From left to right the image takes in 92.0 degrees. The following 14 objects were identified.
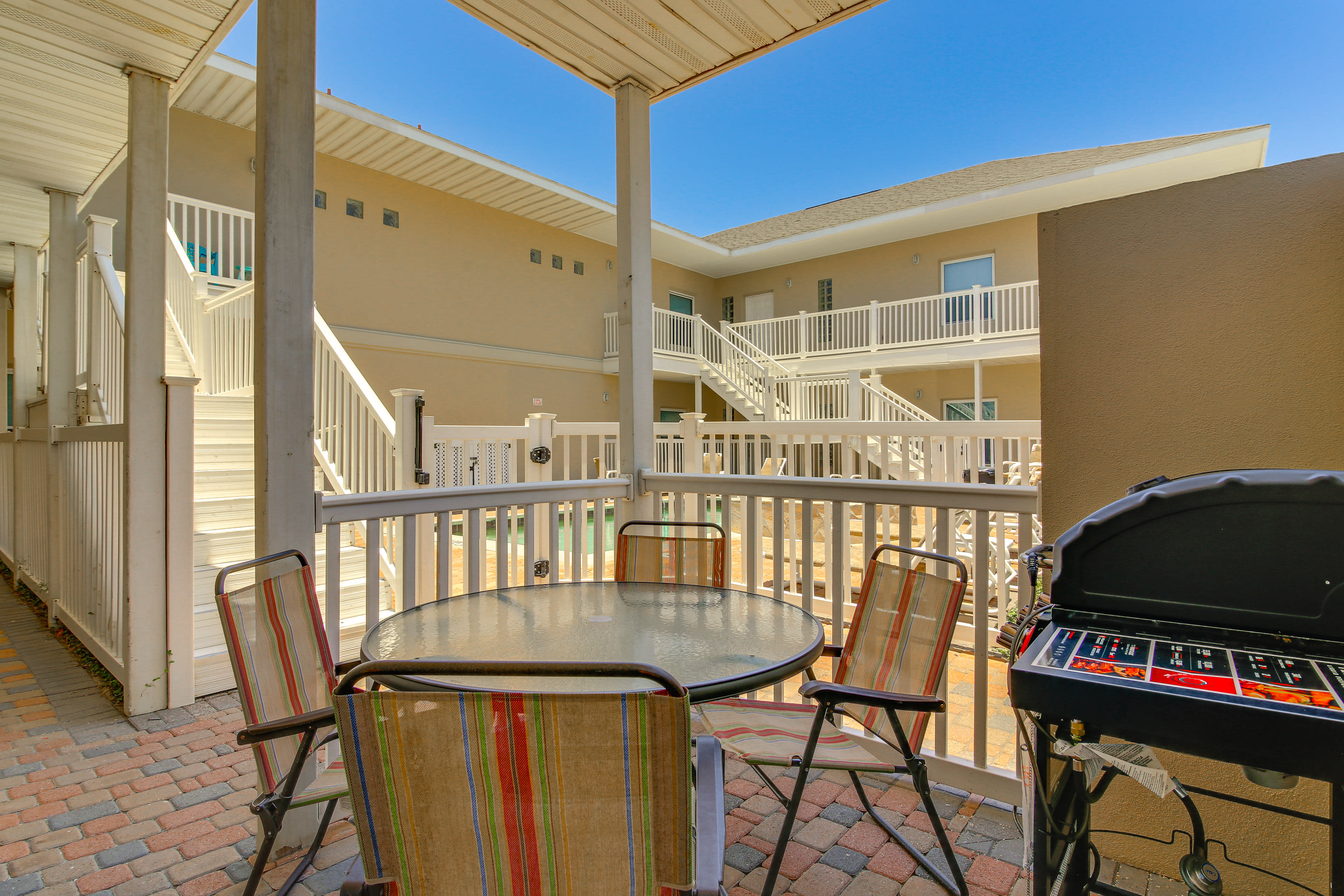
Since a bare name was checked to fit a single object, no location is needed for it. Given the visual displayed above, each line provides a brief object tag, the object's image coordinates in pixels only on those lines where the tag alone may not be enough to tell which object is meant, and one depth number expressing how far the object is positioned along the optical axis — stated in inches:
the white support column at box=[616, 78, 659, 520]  129.4
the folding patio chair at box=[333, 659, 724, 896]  35.4
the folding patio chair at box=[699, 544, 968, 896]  60.6
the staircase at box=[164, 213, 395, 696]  151.7
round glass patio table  57.2
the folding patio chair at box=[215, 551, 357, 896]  55.0
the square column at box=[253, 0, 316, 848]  78.5
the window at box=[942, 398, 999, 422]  507.2
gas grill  30.2
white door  607.5
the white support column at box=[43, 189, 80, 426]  189.0
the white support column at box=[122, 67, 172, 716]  120.0
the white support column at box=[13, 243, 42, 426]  240.7
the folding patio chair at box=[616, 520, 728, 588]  104.7
